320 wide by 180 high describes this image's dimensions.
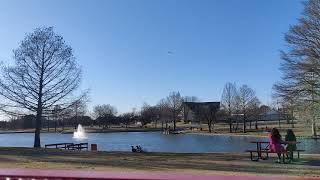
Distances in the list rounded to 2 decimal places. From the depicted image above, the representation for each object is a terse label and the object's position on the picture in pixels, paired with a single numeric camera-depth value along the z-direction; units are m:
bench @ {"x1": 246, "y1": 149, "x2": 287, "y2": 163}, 9.91
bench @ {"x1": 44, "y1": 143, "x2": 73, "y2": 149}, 20.85
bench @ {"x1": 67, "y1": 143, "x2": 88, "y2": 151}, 20.38
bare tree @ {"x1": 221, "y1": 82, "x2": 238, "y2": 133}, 53.55
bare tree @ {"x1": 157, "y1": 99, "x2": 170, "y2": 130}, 70.61
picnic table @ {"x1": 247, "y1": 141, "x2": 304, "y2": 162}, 10.39
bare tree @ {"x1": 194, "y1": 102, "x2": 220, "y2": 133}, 56.98
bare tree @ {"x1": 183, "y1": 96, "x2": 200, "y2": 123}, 75.28
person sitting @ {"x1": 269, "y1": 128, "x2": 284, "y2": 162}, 10.20
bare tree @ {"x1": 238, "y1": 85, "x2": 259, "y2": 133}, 52.66
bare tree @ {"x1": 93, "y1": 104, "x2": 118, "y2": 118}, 79.21
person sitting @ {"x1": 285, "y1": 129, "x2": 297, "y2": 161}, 10.31
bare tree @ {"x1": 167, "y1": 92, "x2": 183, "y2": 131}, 72.73
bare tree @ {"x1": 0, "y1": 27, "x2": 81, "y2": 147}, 20.11
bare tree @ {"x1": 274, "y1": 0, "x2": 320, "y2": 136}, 23.63
